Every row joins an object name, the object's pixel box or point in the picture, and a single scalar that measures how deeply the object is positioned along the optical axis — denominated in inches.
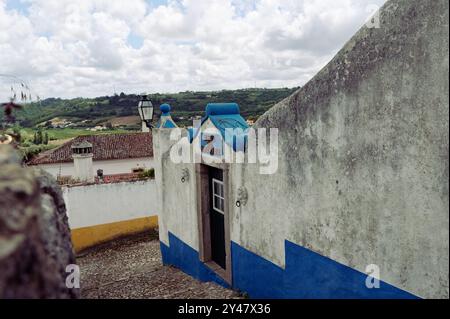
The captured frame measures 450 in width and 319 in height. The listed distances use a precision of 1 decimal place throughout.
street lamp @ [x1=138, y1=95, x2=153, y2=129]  360.2
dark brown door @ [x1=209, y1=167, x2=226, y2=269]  287.1
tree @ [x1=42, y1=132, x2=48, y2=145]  1662.3
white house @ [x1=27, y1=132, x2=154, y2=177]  1103.0
